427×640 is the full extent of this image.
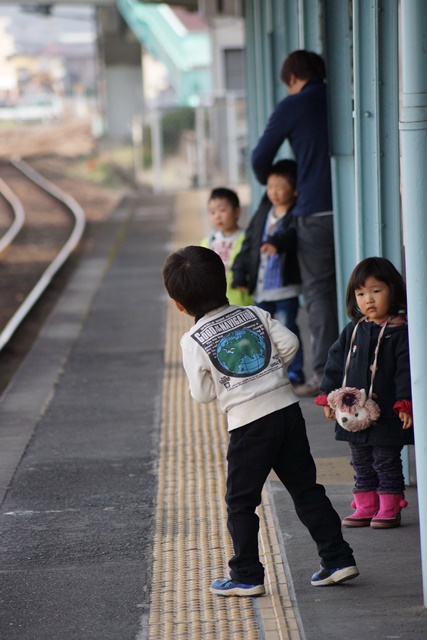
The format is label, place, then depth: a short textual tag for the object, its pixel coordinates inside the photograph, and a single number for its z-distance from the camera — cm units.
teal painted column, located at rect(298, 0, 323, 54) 1623
